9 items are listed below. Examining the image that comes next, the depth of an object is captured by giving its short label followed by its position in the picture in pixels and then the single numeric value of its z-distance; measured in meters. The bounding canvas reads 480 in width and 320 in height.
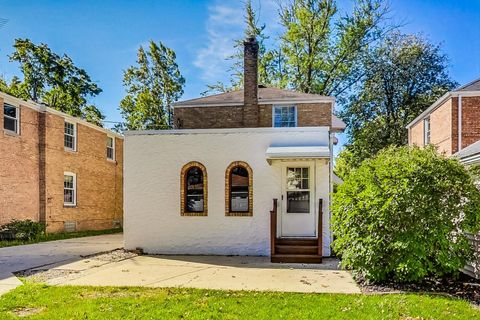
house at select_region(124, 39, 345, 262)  11.72
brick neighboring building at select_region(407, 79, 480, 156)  16.09
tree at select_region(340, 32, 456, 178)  27.11
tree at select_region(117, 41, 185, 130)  32.56
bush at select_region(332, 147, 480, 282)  7.61
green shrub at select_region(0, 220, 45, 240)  15.23
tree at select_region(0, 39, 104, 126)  30.06
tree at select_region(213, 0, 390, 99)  28.28
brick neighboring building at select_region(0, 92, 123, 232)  16.31
